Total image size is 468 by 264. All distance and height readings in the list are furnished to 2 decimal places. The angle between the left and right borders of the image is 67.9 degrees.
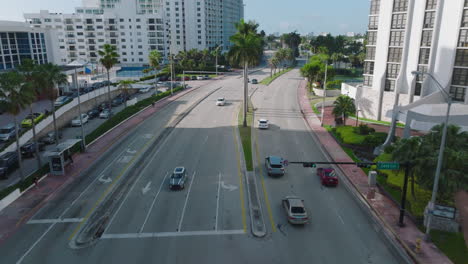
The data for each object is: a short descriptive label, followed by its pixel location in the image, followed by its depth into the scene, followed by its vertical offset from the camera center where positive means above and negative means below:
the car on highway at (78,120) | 62.56 -11.52
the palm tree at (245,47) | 53.69 +1.23
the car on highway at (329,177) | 34.75 -12.00
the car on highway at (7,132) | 50.94 -11.23
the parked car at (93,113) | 68.99 -11.32
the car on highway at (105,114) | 69.00 -11.44
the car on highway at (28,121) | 53.50 -10.06
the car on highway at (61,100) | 65.28 -8.70
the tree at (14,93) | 34.41 -3.76
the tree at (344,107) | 54.56 -8.01
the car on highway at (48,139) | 51.33 -12.17
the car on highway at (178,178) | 33.59 -11.87
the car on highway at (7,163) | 39.44 -12.37
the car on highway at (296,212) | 27.12 -12.18
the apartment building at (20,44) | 76.56 +2.70
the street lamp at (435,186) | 23.61 -9.00
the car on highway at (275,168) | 36.88 -11.74
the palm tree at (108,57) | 65.44 -0.30
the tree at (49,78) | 42.09 -2.76
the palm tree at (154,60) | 95.94 -1.26
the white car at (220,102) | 75.88 -9.99
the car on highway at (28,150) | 46.03 -12.27
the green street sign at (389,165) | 26.58 -8.25
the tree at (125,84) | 76.26 -6.17
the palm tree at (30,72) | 41.63 -1.98
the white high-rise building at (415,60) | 47.84 -0.81
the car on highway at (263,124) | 56.00 -10.87
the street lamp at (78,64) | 79.19 -1.91
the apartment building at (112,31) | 152.75 +10.57
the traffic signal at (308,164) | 30.08 -9.29
